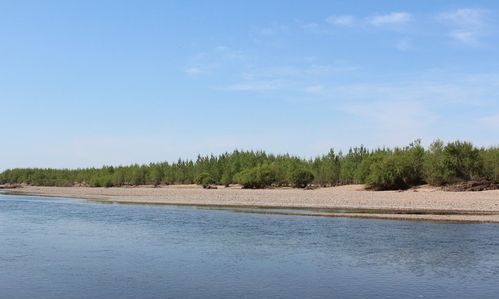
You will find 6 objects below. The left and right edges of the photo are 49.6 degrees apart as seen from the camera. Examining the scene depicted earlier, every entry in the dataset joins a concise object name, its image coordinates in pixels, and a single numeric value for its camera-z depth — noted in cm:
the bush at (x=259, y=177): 11638
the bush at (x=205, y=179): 14025
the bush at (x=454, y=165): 8262
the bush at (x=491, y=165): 8151
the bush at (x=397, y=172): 8831
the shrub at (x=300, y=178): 11195
